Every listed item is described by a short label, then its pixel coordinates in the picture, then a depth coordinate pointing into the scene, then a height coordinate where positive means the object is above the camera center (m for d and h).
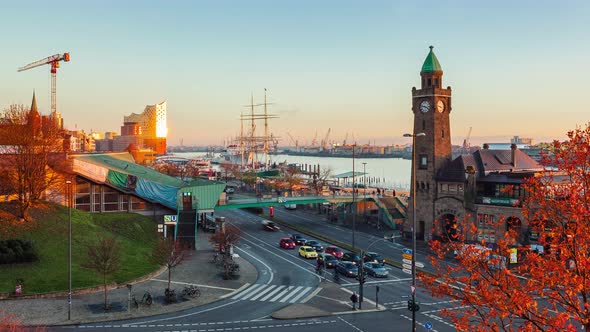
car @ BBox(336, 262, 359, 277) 55.75 -12.53
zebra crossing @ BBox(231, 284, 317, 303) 45.64 -12.80
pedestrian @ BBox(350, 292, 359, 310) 42.25 -11.85
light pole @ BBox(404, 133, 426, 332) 34.44 -7.94
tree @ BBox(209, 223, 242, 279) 53.53 -10.45
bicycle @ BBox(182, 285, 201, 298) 45.19 -12.09
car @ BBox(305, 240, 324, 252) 70.10 -12.54
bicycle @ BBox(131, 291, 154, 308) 41.88 -11.98
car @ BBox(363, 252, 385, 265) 61.71 -12.53
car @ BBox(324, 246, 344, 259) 65.71 -12.52
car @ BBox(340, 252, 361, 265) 61.56 -12.43
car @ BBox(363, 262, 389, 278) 55.28 -12.49
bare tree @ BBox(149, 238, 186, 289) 46.50 -9.13
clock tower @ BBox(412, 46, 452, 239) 77.94 +3.71
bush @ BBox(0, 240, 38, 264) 47.34 -9.03
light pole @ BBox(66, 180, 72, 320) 38.09 -11.50
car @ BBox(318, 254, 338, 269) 57.09 -12.39
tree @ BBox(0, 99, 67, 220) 56.81 -0.31
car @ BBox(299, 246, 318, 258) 65.12 -12.37
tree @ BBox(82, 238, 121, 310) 43.16 -9.02
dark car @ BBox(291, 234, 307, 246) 74.75 -12.40
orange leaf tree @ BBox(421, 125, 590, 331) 16.83 -3.64
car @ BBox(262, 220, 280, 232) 87.21 -12.24
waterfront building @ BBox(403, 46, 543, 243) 74.06 -2.44
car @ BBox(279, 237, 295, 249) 72.00 -12.44
